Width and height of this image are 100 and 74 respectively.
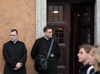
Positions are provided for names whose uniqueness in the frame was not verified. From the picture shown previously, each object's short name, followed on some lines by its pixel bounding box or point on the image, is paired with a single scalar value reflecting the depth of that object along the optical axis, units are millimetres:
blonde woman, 2831
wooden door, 6512
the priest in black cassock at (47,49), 5699
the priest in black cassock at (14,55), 5469
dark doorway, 6727
